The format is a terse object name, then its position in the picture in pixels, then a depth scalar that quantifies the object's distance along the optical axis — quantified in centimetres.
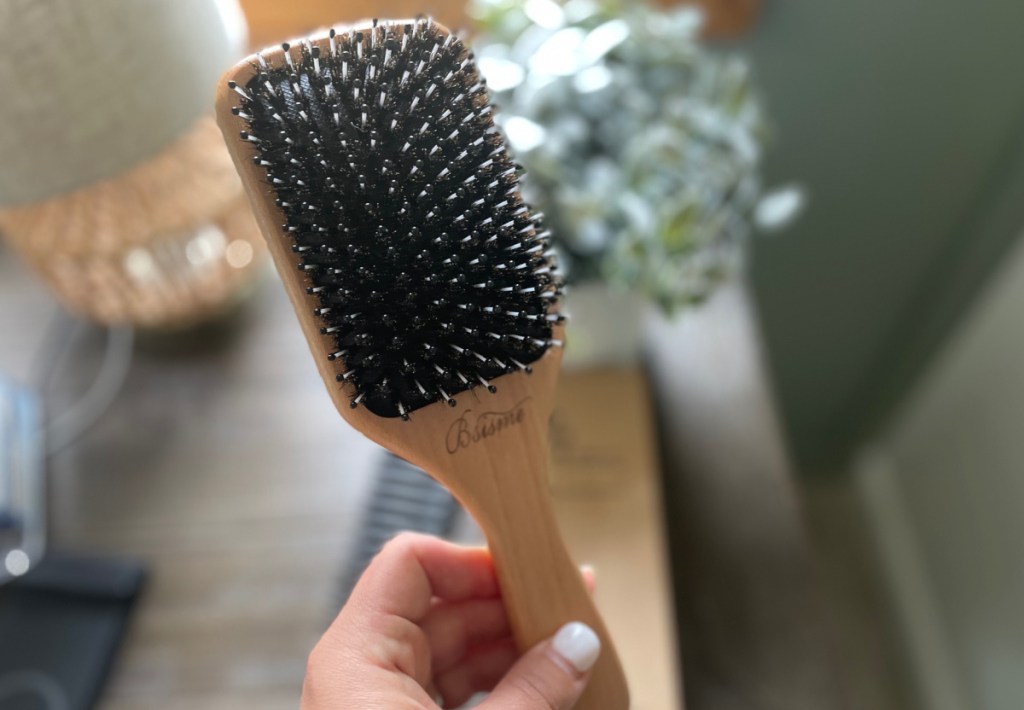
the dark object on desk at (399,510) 60
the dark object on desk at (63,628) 57
